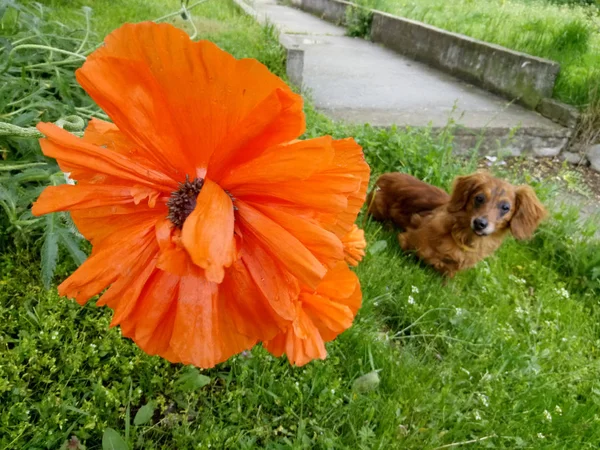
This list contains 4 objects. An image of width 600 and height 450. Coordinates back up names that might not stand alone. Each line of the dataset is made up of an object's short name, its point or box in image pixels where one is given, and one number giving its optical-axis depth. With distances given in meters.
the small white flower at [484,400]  0.47
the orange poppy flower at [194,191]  0.14
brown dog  0.85
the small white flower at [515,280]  0.80
